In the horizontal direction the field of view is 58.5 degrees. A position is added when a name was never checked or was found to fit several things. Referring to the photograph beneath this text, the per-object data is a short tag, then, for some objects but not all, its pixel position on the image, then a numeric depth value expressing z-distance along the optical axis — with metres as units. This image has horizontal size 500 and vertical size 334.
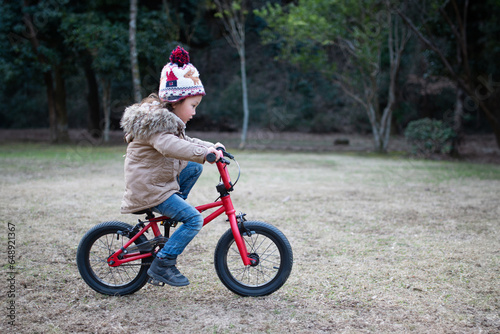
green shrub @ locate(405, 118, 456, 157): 14.80
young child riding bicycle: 3.01
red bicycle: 3.25
